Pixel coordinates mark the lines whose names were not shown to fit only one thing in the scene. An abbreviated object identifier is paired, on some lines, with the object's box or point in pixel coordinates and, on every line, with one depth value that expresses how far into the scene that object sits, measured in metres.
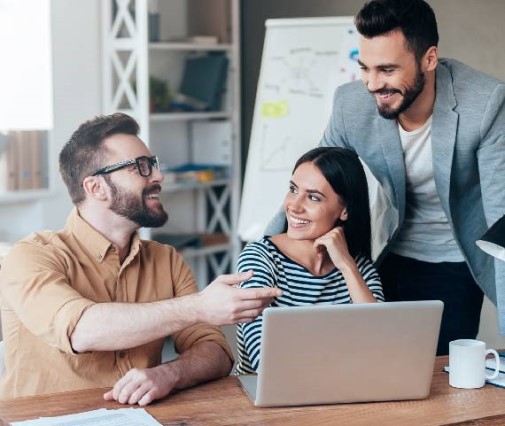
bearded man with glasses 1.94
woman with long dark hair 2.32
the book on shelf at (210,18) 5.68
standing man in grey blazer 2.41
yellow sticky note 4.82
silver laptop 1.79
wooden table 1.78
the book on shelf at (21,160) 4.70
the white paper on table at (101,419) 1.72
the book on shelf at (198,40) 5.51
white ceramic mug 1.99
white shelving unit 5.14
